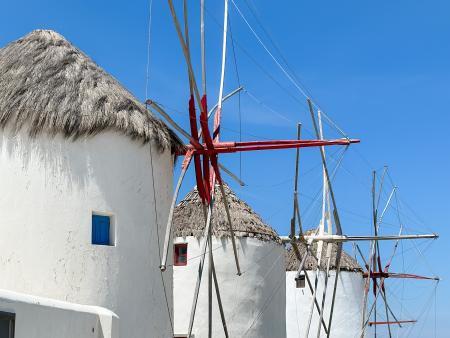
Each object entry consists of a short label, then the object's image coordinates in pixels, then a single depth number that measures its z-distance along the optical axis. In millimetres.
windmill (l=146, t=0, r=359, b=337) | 15227
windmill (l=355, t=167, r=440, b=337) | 29441
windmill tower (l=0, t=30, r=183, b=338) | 13539
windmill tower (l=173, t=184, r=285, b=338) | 21938
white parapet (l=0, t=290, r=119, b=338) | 10633
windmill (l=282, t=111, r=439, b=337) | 21781
